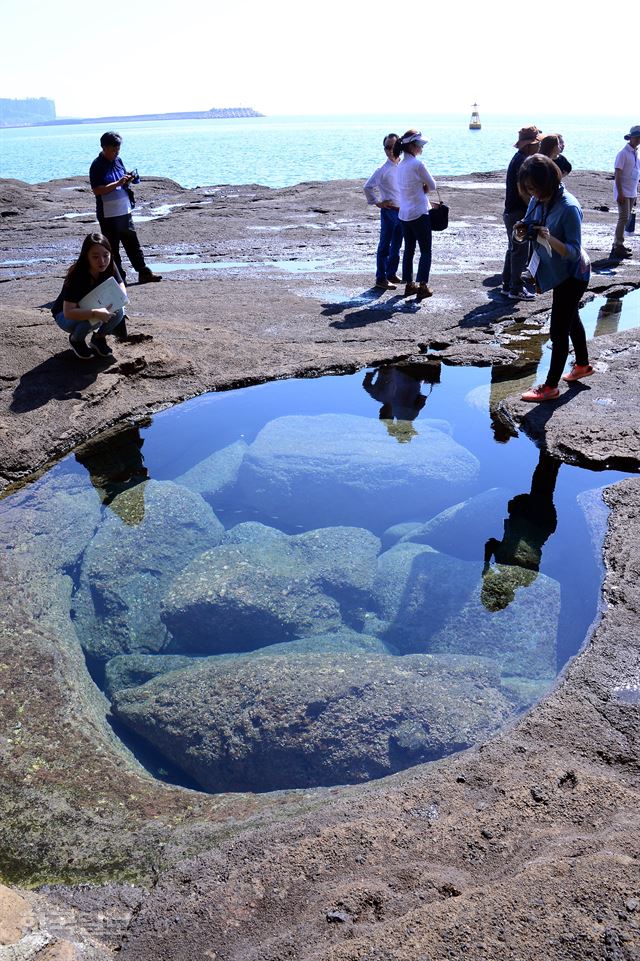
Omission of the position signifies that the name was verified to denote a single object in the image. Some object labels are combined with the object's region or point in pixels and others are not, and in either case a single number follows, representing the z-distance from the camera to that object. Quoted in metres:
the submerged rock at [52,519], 4.26
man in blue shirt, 7.95
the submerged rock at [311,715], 2.90
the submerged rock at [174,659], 3.51
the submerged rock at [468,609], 3.44
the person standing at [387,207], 8.83
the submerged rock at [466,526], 4.19
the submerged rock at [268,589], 3.74
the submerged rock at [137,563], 3.77
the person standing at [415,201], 8.01
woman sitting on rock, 5.93
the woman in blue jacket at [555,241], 4.91
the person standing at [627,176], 10.08
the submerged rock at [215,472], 5.02
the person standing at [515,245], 7.95
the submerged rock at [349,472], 4.69
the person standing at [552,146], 7.29
